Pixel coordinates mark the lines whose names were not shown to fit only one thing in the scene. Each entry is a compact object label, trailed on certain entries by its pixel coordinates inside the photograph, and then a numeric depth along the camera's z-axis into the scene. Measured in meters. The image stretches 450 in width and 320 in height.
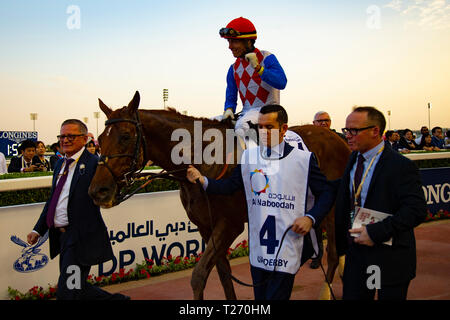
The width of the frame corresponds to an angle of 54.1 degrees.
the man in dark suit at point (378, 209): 2.61
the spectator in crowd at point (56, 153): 8.25
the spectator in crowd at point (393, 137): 11.84
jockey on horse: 4.06
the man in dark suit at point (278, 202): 2.87
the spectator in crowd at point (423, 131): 14.00
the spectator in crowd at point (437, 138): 13.72
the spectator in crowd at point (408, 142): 12.69
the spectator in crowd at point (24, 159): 8.06
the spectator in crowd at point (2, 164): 7.88
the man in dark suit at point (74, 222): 3.63
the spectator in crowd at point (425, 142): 13.38
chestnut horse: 3.34
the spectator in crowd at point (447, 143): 14.18
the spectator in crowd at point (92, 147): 8.58
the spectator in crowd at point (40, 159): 8.14
